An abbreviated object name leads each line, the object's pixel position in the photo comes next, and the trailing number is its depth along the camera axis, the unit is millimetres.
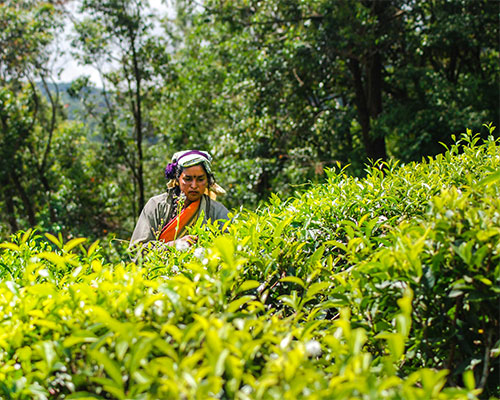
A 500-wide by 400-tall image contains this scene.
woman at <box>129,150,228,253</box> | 3762
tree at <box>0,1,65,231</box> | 11406
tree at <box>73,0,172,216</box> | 12141
